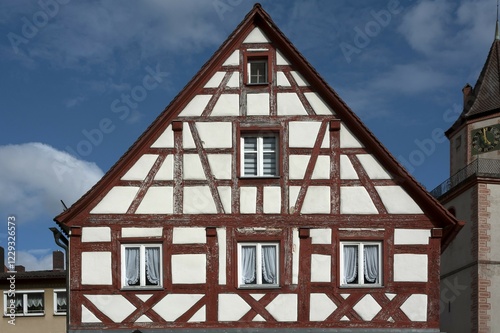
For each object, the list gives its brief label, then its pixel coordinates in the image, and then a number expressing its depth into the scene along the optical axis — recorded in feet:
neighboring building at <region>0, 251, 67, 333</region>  112.16
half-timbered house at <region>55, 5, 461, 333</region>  59.57
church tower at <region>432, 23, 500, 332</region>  117.70
